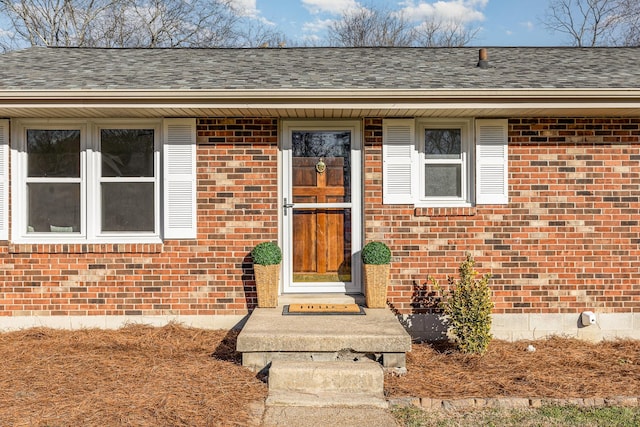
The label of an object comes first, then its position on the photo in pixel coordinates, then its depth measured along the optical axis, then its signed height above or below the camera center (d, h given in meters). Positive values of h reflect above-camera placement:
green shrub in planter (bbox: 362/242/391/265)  5.09 -0.45
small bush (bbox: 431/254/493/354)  4.70 -0.99
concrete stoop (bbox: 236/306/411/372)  4.17 -1.15
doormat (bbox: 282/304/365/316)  4.92 -1.01
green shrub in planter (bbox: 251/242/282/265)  5.10 -0.45
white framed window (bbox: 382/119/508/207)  5.43 +0.55
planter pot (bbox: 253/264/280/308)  5.11 -0.76
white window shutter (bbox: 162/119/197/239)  5.38 +0.37
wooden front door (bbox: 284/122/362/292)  5.66 +0.02
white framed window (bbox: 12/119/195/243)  5.44 +0.36
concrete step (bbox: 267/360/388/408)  3.74 -1.34
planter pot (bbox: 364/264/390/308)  5.09 -0.76
